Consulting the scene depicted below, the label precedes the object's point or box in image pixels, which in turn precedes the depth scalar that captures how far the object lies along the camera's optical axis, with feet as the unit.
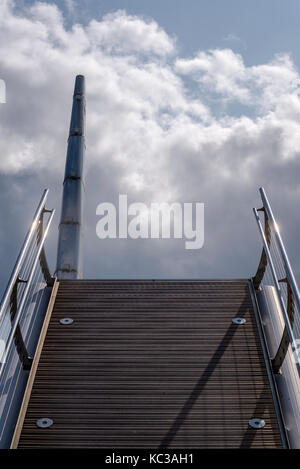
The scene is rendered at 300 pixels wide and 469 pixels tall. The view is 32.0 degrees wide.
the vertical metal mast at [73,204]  34.04
